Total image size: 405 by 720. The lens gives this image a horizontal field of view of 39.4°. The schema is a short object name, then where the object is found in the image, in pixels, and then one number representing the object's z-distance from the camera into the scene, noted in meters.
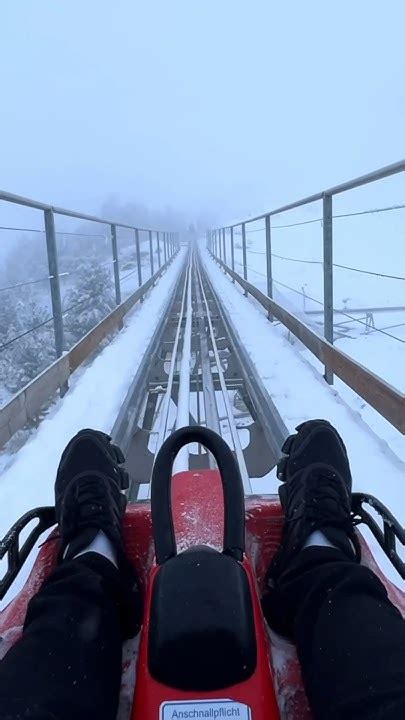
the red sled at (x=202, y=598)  0.82
